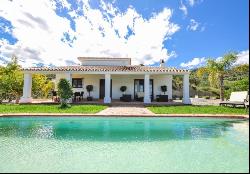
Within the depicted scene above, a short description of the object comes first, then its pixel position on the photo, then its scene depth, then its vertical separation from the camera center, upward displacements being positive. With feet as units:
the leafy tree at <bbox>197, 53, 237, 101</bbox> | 53.83 +13.30
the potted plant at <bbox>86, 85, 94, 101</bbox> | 43.30 +1.62
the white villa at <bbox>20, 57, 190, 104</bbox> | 39.16 +5.02
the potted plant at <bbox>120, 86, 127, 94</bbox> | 44.04 +1.62
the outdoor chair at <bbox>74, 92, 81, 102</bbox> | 41.11 -1.28
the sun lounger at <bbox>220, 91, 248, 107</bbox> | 31.32 -1.21
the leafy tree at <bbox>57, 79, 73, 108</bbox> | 33.58 +0.29
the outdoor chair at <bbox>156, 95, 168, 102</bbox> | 40.98 -1.56
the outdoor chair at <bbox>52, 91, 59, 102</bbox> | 40.21 -1.35
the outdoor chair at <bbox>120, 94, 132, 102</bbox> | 40.95 -1.72
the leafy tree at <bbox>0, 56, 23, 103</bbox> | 40.17 +2.15
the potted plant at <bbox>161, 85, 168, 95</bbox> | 43.76 +1.97
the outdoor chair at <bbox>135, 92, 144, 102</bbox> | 42.52 -1.05
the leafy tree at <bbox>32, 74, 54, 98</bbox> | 54.04 +2.33
